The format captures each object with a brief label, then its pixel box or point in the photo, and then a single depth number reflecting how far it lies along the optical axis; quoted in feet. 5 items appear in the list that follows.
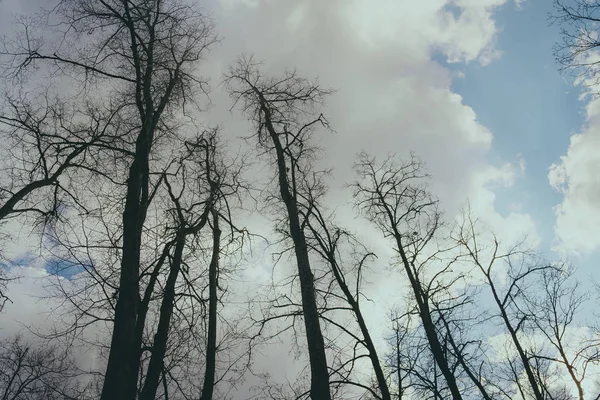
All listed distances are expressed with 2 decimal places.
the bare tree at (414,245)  34.37
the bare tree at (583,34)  22.63
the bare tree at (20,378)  73.69
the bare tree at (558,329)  43.62
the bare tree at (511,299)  39.55
